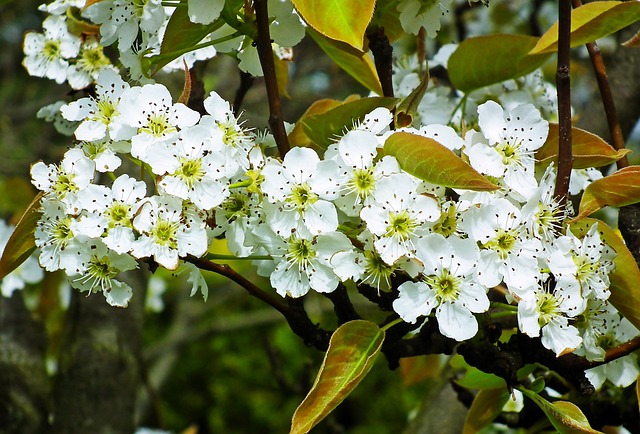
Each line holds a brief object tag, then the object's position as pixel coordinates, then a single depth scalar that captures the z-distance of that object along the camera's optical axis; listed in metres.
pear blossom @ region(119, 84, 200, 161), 1.00
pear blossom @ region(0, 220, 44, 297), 1.33
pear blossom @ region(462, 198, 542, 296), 0.99
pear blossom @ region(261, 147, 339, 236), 0.99
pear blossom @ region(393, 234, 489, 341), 0.99
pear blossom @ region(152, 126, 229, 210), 0.99
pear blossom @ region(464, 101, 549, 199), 1.00
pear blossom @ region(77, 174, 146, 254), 0.99
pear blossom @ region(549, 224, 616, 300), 1.00
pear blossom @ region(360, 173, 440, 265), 0.98
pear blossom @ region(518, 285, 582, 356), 1.00
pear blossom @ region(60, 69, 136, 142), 1.01
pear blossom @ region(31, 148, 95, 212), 1.00
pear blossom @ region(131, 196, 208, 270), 0.99
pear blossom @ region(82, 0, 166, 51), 1.04
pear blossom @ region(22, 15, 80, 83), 1.13
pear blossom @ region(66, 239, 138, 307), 1.00
